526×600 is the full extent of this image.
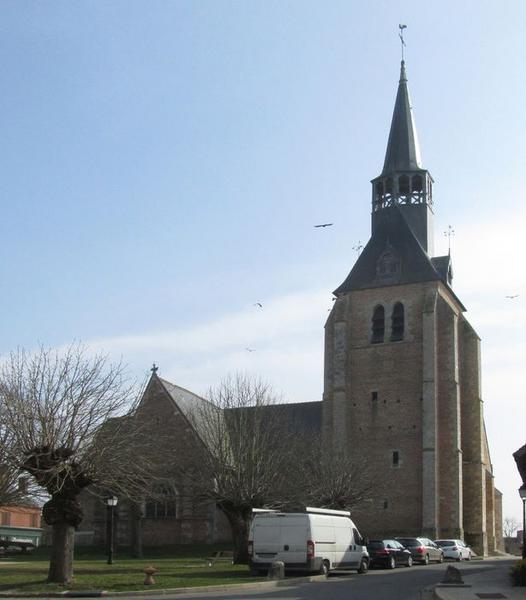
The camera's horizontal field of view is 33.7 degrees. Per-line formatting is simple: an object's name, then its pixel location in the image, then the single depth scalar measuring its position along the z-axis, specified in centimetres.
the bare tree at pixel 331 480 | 4084
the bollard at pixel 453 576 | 2347
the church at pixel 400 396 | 4872
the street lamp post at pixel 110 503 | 3325
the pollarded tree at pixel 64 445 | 2356
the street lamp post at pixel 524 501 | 2802
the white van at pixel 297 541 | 2597
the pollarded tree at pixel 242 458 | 3434
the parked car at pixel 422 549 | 3662
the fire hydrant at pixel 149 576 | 2255
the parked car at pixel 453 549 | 4178
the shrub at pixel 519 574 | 2272
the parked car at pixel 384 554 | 3256
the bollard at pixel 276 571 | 2477
